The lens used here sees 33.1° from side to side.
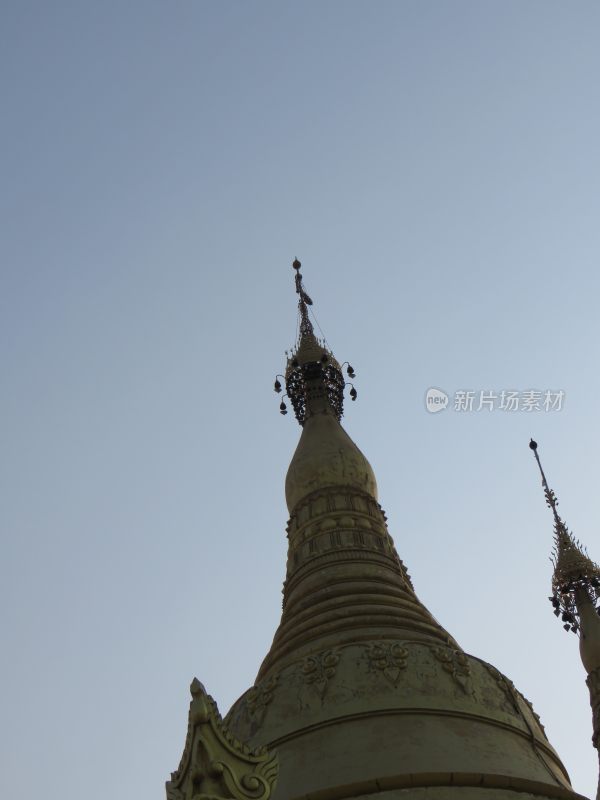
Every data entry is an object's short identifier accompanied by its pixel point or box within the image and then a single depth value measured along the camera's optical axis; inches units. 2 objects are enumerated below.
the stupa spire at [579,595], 958.4
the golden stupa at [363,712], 430.0
